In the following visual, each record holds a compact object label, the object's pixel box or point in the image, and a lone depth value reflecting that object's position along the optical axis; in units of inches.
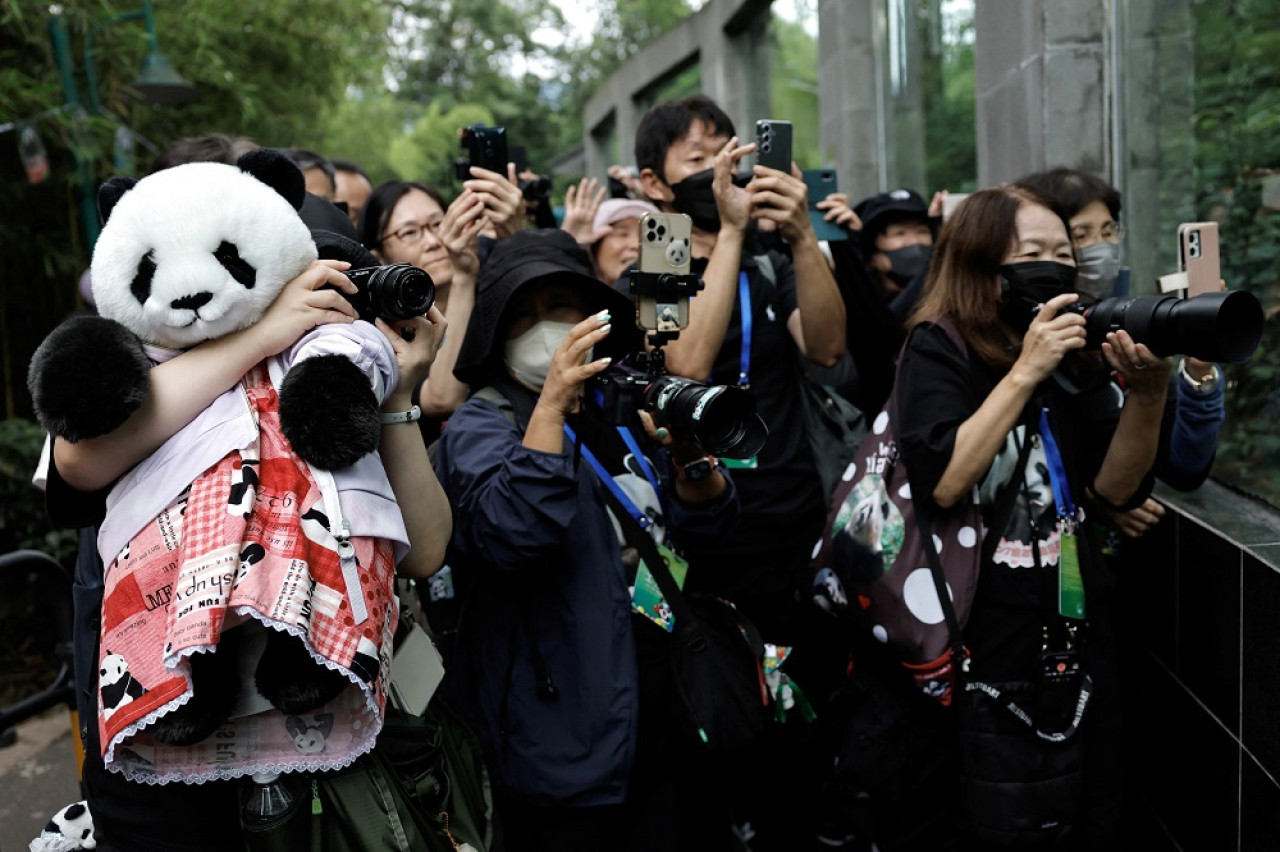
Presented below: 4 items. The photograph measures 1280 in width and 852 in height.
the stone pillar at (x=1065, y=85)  160.7
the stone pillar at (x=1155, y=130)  142.1
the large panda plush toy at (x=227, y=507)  63.5
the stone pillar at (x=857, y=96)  293.7
